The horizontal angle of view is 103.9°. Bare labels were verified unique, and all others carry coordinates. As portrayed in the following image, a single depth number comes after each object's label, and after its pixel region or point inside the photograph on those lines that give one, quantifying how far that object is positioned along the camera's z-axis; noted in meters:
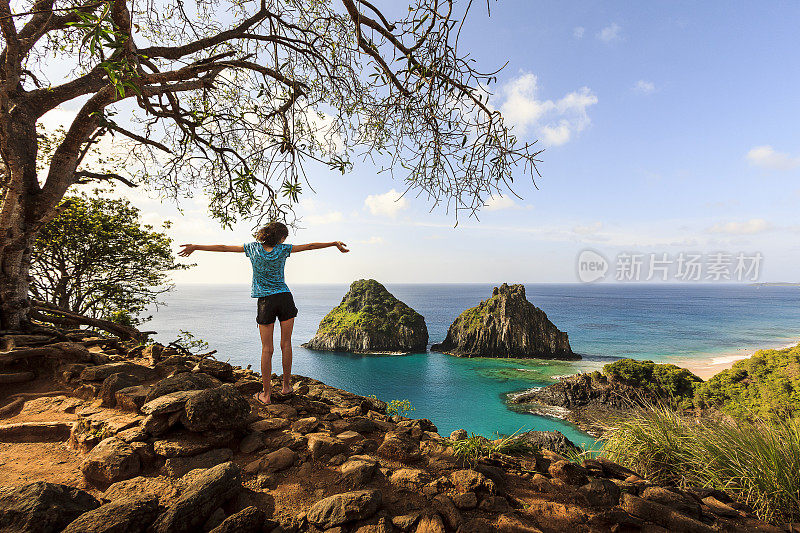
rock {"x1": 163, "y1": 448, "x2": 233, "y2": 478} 2.56
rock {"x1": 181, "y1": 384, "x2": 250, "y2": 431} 2.92
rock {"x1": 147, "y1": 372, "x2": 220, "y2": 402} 3.39
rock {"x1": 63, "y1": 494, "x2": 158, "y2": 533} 1.73
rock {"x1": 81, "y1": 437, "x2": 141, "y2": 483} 2.41
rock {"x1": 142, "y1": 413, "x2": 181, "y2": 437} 2.88
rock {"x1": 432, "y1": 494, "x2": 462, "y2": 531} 2.13
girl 3.98
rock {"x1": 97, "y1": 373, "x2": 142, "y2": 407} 3.71
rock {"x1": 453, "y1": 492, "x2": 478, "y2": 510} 2.32
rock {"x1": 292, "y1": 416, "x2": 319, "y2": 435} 3.40
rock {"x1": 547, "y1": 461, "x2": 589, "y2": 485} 2.96
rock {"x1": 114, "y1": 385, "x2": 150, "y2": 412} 3.54
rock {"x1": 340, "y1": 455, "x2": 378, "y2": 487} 2.54
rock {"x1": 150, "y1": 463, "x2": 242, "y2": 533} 1.86
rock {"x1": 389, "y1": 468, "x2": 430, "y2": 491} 2.56
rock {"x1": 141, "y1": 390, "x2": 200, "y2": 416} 2.97
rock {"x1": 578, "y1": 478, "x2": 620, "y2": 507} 2.63
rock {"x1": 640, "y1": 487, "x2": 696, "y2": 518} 2.66
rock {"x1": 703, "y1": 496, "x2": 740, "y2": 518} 2.89
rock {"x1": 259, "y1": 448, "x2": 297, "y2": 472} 2.70
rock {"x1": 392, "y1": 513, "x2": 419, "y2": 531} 2.06
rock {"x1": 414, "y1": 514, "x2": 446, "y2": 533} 2.04
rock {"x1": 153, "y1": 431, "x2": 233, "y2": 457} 2.71
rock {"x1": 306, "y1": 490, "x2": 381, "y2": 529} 2.04
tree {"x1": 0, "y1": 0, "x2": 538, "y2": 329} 3.87
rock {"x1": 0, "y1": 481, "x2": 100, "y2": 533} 1.71
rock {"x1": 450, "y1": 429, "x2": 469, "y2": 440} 3.53
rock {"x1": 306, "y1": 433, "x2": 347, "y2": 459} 2.92
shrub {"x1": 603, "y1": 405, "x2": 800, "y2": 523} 3.17
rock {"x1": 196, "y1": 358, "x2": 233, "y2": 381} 4.70
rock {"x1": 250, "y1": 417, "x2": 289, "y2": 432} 3.36
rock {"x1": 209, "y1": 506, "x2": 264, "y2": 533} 1.88
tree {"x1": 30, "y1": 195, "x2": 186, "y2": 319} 10.86
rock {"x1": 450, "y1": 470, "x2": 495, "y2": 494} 2.51
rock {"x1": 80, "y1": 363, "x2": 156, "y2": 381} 4.21
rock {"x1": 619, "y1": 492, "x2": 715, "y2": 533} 2.41
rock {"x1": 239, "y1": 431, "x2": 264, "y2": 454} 2.98
